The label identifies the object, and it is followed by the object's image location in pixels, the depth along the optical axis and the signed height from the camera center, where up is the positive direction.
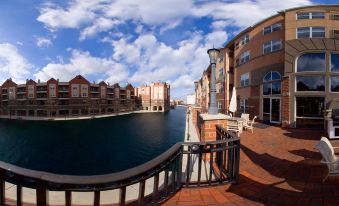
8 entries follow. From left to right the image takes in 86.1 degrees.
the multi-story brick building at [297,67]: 13.51 +3.08
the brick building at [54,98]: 66.56 +1.60
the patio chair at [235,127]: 10.62 -1.40
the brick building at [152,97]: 102.56 +3.34
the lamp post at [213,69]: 6.36 +1.21
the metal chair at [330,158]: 4.16 -1.30
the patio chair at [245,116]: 12.17 -1.06
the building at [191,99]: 107.68 +2.45
